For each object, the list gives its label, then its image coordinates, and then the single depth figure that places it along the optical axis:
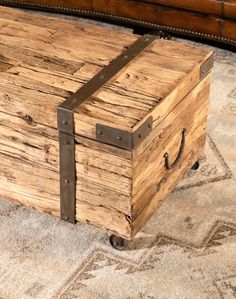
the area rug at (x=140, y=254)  2.02
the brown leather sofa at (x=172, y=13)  2.91
